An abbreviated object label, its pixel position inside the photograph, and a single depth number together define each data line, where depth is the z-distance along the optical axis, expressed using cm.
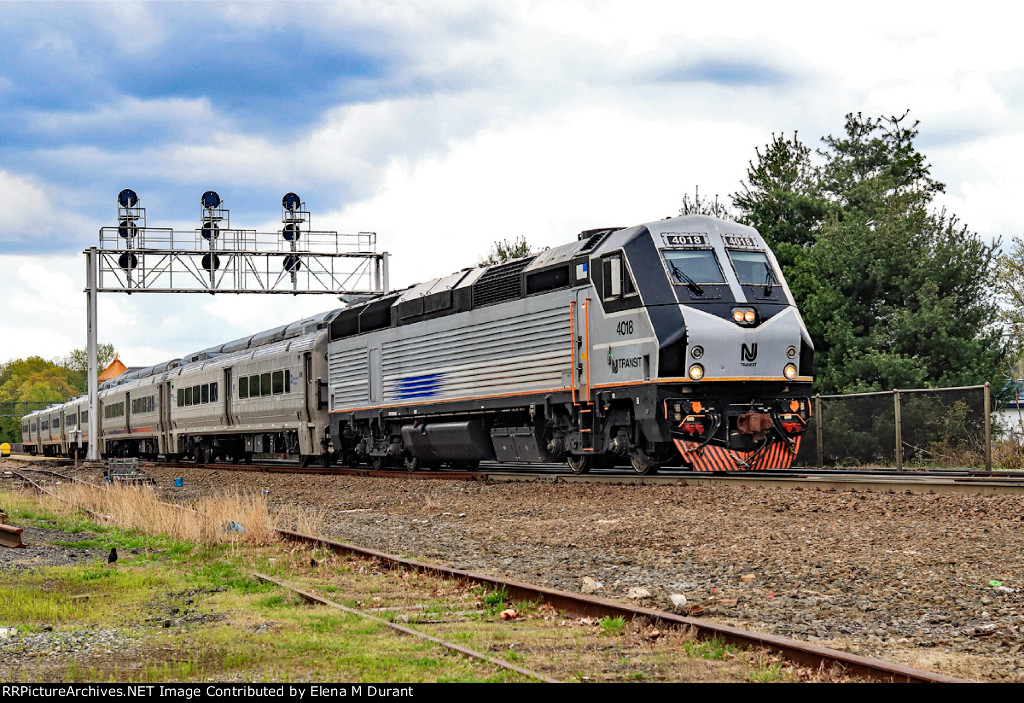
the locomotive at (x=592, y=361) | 1664
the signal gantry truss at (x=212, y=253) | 4106
